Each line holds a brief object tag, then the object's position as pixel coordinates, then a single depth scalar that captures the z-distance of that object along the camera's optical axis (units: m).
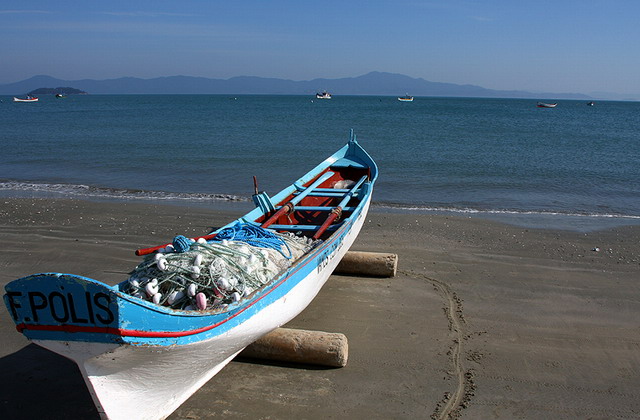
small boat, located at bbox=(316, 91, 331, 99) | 123.57
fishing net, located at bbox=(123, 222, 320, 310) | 4.16
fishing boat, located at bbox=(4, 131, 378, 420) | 3.25
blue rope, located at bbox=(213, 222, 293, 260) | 5.50
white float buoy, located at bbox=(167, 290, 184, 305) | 4.11
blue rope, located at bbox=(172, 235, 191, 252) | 4.58
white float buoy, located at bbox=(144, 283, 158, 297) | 4.07
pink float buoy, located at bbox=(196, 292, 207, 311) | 4.04
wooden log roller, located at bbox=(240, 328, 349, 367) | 5.06
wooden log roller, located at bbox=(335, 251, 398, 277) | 7.54
